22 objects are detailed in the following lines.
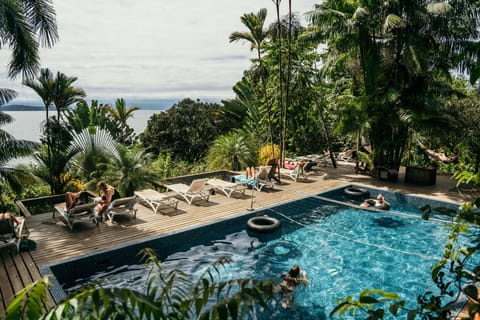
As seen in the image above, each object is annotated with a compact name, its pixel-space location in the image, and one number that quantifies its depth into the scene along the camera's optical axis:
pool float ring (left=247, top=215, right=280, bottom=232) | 8.62
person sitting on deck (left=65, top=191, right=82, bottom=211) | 8.15
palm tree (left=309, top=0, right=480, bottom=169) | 12.16
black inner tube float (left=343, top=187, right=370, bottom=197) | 12.27
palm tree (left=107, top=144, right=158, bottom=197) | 11.16
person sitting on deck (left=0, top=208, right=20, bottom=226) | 6.92
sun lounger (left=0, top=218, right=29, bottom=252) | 6.85
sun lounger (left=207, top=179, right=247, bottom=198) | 11.45
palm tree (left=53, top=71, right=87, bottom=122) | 12.16
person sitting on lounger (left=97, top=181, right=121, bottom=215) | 8.61
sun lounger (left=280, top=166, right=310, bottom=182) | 13.79
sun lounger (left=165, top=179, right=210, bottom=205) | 10.44
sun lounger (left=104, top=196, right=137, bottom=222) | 8.62
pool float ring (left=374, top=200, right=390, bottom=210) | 10.46
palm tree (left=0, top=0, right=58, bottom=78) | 7.77
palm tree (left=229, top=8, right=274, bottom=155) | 14.34
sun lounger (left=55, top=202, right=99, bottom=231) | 8.09
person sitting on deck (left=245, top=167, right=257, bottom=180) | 12.46
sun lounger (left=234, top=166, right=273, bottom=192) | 12.12
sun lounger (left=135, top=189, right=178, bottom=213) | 9.69
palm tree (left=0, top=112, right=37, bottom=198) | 8.18
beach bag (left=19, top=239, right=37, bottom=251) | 6.84
